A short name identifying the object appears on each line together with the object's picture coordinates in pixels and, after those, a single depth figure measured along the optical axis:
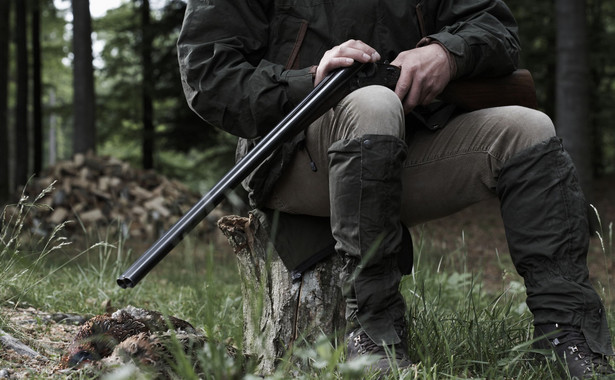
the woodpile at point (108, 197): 8.63
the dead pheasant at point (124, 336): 1.93
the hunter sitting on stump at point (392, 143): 2.16
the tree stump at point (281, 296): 2.65
